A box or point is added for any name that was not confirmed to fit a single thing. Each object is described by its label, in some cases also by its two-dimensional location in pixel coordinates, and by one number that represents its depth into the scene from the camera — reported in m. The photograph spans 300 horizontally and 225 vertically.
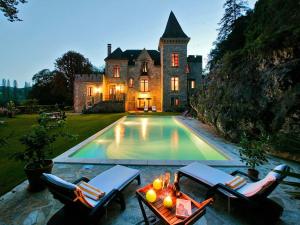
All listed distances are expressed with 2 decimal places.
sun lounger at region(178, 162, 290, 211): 2.74
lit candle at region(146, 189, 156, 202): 2.52
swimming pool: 7.52
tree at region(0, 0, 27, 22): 9.75
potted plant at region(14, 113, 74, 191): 3.81
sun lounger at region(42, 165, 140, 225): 2.49
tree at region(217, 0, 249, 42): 32.66
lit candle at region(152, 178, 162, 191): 2.76
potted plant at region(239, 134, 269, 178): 4.04
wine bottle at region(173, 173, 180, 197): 2.62
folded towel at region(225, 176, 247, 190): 3.31
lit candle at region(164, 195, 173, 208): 2.42
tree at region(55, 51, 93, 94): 40.78
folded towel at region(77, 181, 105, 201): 2.99
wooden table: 2.20
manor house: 29.75
